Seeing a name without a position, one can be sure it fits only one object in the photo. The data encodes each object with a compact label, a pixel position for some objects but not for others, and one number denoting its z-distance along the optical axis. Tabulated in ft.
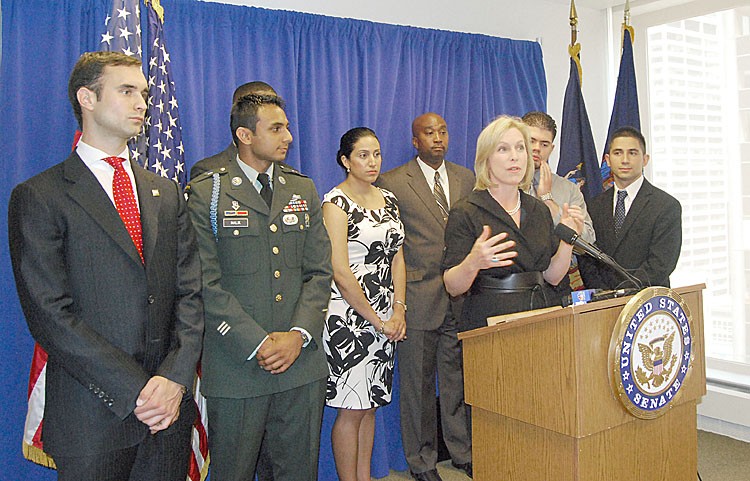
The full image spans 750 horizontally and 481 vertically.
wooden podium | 6.41
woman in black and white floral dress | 9.87
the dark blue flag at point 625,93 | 14.12
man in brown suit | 11.26
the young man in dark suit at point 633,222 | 10.80
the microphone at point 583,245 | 6.74
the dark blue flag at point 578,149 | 13.99
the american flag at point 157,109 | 9.13
